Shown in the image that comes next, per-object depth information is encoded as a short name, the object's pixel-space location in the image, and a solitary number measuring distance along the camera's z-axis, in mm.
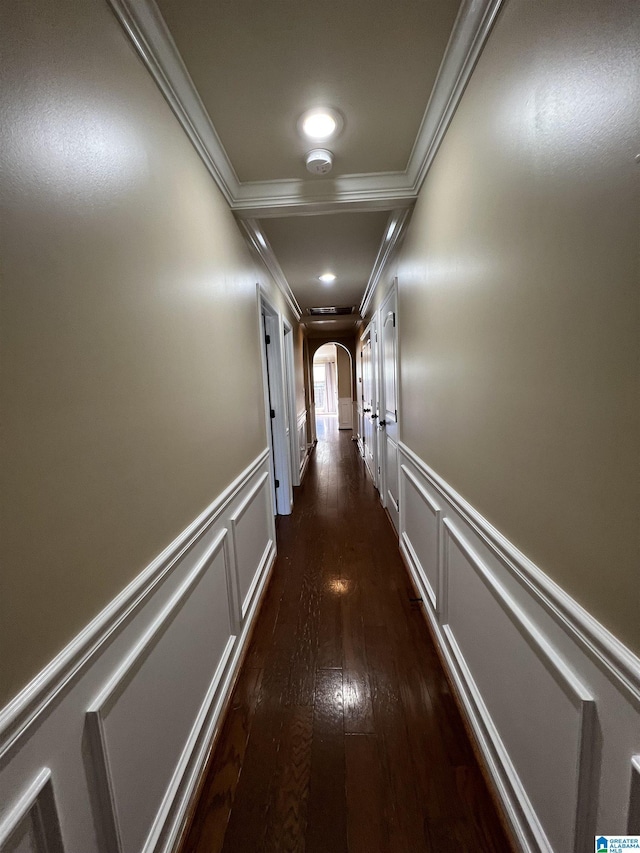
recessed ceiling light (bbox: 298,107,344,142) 1354
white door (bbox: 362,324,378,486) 4059
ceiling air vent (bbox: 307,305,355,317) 5191
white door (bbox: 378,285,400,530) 2732
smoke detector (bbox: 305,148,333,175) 1558
